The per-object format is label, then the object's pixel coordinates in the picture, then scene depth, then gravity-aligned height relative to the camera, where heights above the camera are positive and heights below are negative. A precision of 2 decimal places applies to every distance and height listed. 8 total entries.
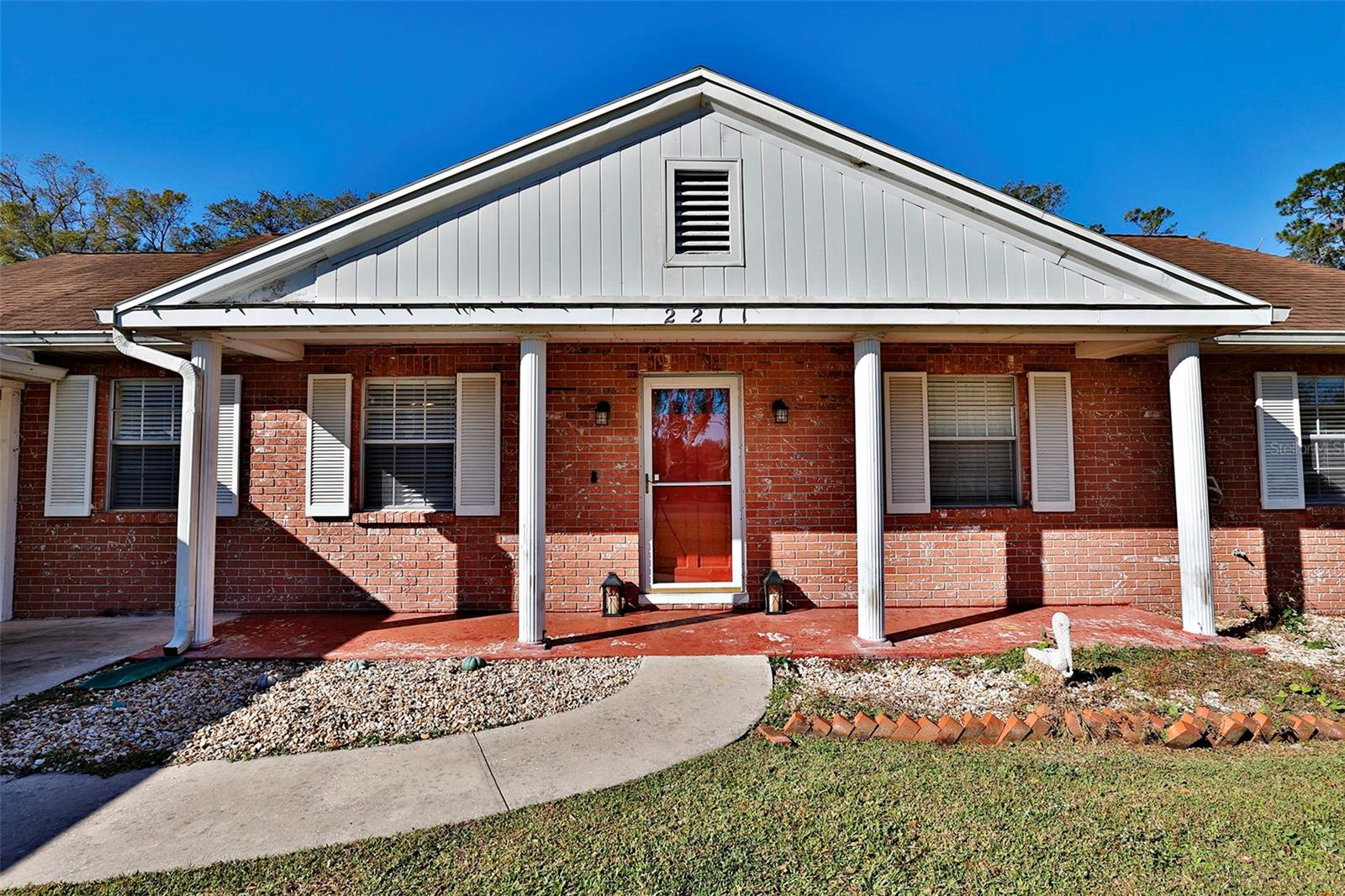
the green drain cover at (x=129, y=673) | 4.70 -1.44
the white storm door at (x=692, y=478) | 6.89 +0.03
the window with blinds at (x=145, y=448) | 6.84 +0.39
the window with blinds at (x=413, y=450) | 6.88 +0.36
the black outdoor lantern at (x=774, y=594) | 6.55 -1.17
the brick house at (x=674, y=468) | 6.73 +0.14
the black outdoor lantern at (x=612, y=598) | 6.54 -1.19
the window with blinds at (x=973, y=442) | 6.99 +0.40
